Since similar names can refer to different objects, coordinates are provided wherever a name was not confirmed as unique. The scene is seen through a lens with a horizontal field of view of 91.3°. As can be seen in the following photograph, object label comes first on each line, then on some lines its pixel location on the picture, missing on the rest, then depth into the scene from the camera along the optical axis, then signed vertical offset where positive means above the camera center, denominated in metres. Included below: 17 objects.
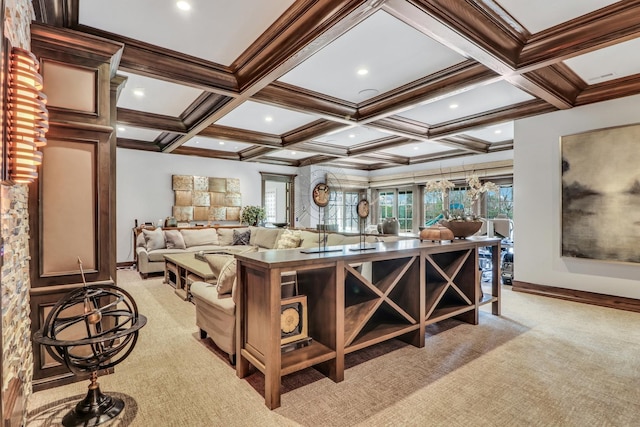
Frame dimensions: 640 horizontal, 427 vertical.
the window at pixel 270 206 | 9.11 +0.19
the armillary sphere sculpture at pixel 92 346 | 1.68 -0.78
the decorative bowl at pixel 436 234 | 3.16 -0.23
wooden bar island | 1.91 -0.71
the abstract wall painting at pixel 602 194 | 3.66 +0.21
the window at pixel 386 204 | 9.72 +0.25
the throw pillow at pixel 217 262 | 2.79 -0.45
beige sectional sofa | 2.46 -0.64
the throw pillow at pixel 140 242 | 6.13 -0.56
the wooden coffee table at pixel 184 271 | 3.87 -0.80
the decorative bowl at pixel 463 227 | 3.28 -0.16
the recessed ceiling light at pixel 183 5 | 2.32 +1.56
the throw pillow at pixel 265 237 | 6.38 -0.51
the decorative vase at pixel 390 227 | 4.43 -0.22
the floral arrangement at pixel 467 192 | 3.41 +0.21
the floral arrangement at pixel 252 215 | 7.86 -0.06
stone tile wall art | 7.34 +0.36
